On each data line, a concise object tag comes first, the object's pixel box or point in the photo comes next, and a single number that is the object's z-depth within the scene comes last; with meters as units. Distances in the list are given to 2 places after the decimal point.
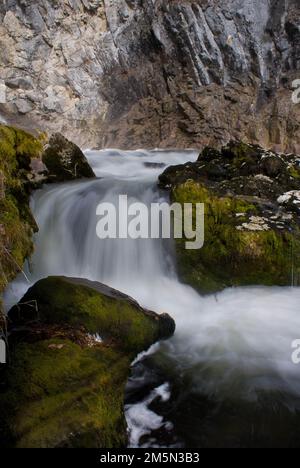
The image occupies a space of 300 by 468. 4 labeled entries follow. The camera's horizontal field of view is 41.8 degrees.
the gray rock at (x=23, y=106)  19.31
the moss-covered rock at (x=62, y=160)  7.96
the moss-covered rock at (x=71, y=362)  2.77
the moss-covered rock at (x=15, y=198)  3.92
